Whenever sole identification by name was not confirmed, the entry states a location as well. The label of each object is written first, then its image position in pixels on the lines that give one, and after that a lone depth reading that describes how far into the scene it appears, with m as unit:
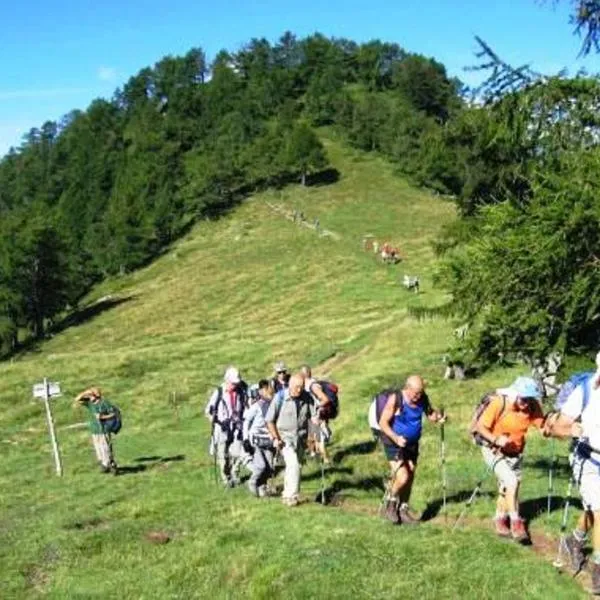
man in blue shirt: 13.27
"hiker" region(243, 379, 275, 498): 16.81
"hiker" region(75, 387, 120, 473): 23.11
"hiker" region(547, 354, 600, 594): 9.97
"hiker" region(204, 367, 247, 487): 18.72
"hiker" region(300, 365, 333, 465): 18.98
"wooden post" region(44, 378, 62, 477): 25.14
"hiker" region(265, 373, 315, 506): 15.57
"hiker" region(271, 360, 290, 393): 19.69
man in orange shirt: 11.84
